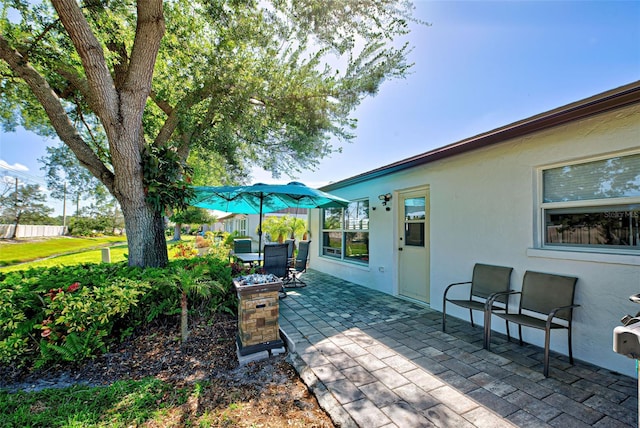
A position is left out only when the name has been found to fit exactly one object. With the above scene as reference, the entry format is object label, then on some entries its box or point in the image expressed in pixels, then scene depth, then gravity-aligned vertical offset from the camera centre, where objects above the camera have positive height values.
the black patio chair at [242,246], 9.48 -1.01
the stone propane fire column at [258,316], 3.18 -1.23
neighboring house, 17.67 -0.32
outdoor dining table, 6.52 -1.06
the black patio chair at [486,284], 3.74 -1.00
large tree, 4.34 +2.99
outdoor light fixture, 6.21 +0.49
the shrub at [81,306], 3.04 -1.13
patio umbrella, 5.30 +0.50
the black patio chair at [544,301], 2.95 -1.02
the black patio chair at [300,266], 7.14 -1.33
